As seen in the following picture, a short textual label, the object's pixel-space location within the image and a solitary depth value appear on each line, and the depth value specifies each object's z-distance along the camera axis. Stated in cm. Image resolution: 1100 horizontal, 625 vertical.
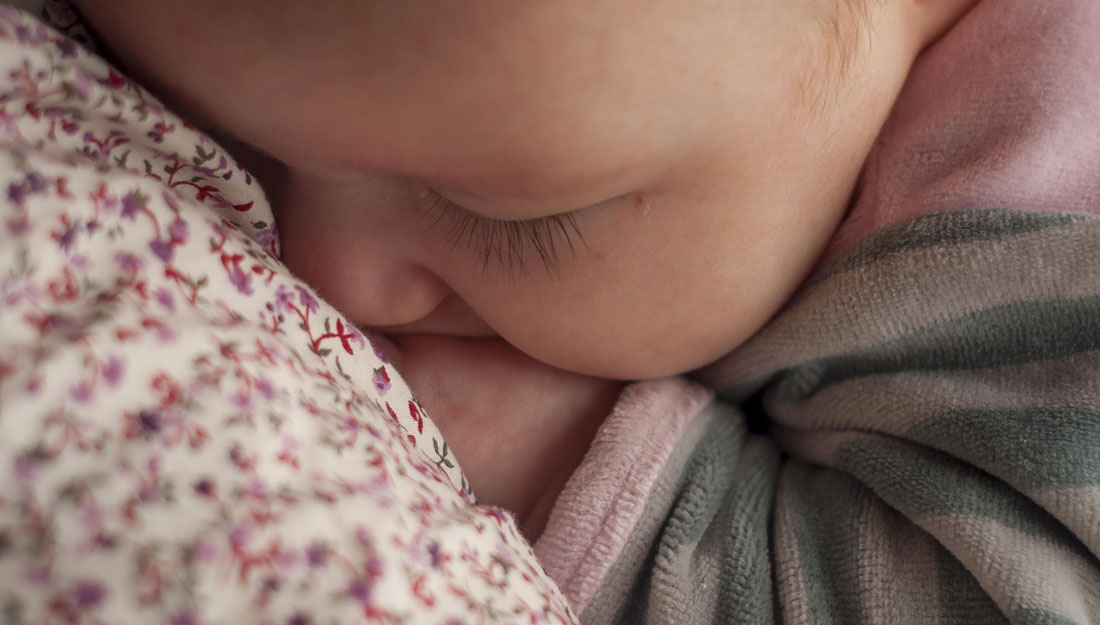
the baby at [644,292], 25
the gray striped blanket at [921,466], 28
